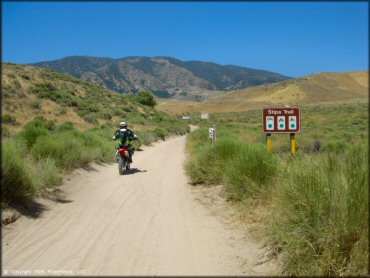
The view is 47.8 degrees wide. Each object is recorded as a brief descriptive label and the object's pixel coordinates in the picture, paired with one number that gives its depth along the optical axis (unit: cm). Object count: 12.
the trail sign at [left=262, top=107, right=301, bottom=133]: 966
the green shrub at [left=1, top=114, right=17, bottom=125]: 3590
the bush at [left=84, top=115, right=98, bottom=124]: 4412
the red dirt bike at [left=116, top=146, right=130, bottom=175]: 1414
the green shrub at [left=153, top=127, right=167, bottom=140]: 3684
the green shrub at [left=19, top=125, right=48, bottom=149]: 1404
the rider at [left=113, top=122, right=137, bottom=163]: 1505
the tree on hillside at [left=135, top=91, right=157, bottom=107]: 8200
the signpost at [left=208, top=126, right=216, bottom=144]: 1905
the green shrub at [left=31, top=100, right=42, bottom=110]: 4438
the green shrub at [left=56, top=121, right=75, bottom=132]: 3041
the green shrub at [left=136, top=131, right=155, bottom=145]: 2935
